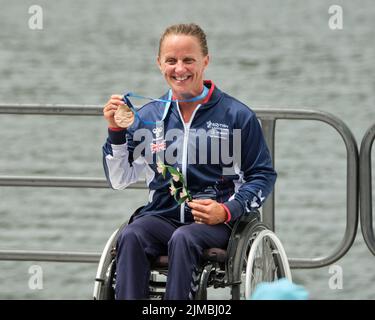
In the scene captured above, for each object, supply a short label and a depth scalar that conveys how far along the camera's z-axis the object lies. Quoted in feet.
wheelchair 27.86
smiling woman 28.68
